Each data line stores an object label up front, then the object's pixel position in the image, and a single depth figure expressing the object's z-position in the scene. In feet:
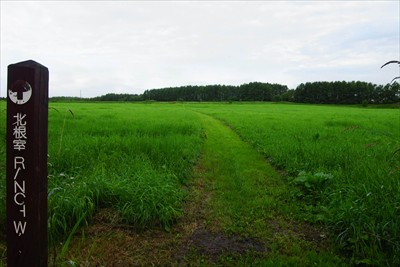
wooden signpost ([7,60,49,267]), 7.41
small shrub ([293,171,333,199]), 18.48
